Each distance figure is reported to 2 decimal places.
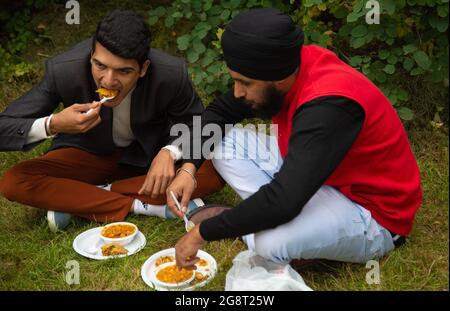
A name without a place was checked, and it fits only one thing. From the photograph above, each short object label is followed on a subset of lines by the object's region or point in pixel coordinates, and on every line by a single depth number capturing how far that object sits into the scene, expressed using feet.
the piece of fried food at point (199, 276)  7.86
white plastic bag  7.01
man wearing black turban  6.52
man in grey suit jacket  8.56
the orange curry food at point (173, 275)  7.72
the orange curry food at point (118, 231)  8.96
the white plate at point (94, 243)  8.78
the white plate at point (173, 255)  7.78
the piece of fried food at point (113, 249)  8.69
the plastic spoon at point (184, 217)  8.29
